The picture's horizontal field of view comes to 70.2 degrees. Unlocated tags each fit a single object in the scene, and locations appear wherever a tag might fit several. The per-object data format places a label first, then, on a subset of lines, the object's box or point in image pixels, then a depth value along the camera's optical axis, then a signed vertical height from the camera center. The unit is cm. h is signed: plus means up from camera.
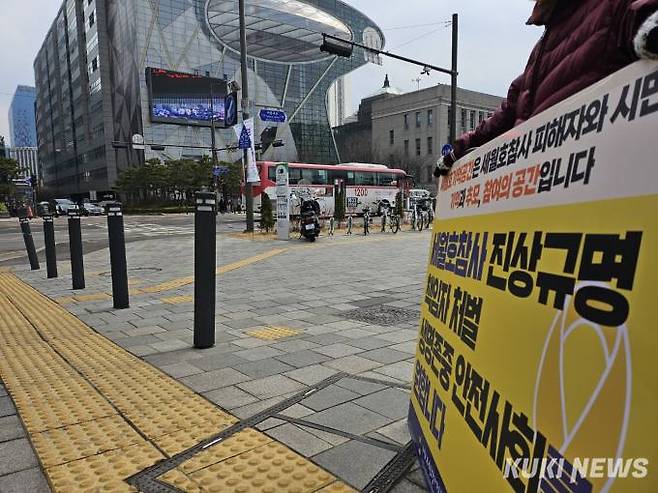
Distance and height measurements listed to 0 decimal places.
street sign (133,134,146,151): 2426 +168
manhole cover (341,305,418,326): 529 -150
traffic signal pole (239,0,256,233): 1675 +328
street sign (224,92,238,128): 1780 +279
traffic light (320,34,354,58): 1205 +364
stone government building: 6431 +973
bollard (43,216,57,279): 859 -135
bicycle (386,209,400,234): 1914 -136
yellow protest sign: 89 -28
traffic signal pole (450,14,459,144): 1462 +451
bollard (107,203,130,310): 582 -99
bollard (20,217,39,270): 973 -156
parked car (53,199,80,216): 4104 -294
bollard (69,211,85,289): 726 -118
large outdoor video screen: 6316 +1154
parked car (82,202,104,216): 4341 -321
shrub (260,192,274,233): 1805 -129
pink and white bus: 2639 +22
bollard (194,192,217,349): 409 -79
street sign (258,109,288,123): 1682 +249
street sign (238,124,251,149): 1653 +152
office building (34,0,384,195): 6450 +1765
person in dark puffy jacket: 106 +44
